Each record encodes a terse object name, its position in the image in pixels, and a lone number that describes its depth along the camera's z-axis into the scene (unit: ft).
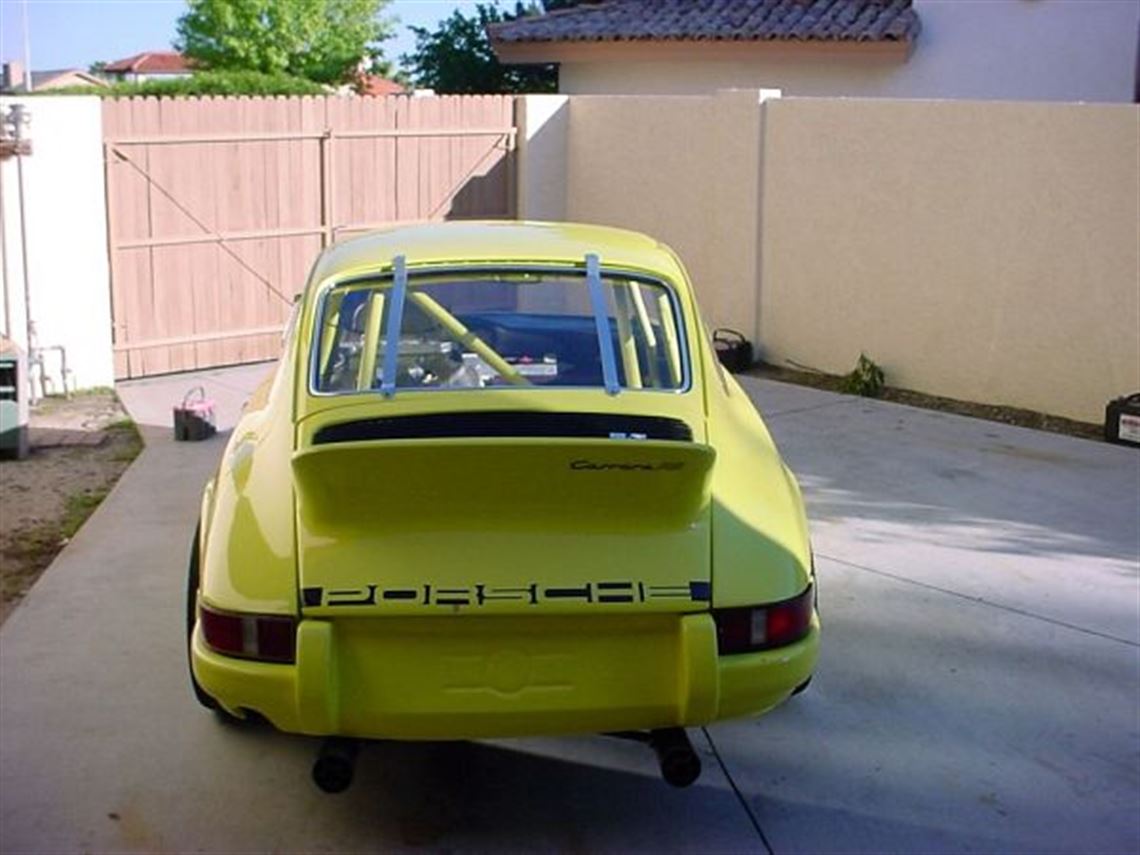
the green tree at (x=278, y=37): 124.77
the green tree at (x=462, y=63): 66.33
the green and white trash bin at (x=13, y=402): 29.50
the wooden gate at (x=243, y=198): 37.83
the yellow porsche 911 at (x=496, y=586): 12.70
